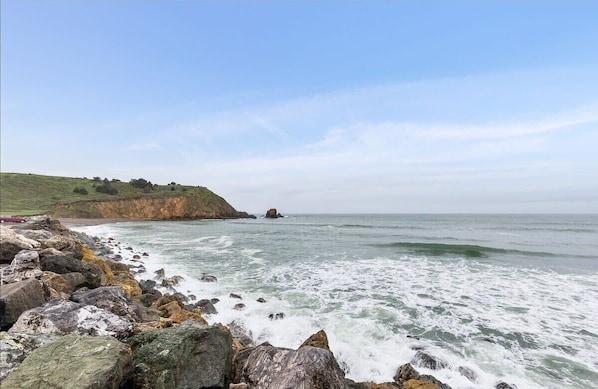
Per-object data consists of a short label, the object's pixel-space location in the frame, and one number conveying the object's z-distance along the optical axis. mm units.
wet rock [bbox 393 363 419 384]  7395
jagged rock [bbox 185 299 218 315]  11716
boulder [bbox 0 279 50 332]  5898
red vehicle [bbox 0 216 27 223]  38466
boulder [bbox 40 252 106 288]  10320
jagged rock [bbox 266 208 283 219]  133000
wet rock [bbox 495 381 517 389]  7230
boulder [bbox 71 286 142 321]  7047
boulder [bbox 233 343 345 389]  4523
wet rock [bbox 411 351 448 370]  8133
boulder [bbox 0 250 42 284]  8781
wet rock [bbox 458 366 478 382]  7686
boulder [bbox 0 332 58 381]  4008
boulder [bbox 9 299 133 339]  5328
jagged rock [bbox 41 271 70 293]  8578
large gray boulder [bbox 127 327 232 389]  4648
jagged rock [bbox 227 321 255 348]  9181
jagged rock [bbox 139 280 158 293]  13967
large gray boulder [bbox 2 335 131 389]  3646
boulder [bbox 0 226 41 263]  11320
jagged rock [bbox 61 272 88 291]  9359
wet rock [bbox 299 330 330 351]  7328
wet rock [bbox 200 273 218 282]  16719
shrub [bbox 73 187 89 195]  92000
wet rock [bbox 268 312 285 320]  11148
